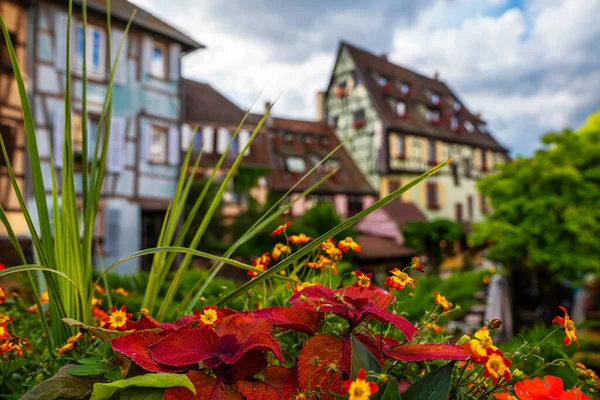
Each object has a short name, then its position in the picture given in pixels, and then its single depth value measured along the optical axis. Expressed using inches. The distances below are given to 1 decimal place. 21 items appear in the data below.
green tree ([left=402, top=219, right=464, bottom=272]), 661.3
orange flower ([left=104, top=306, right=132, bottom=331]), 39.2
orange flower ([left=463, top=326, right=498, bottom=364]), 29.7
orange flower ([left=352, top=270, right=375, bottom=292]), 37.2
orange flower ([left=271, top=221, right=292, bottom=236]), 49.9
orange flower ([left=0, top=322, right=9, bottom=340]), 39.4
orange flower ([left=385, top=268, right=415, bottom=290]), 35.5
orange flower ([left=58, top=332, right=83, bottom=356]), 38.2
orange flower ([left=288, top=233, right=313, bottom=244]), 51.3
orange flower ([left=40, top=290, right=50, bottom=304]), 61.0
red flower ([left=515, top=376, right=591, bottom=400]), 29.9
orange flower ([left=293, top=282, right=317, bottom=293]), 42.8
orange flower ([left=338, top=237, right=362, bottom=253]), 48.0
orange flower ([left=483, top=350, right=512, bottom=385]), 28.0
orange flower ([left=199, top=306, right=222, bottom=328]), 36.5
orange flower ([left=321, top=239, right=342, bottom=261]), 46.5
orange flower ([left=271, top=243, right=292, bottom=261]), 52.5
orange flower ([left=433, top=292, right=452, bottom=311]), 41.8
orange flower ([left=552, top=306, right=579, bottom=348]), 33.7
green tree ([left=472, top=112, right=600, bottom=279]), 421.7
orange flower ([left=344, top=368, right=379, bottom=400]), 24.0
